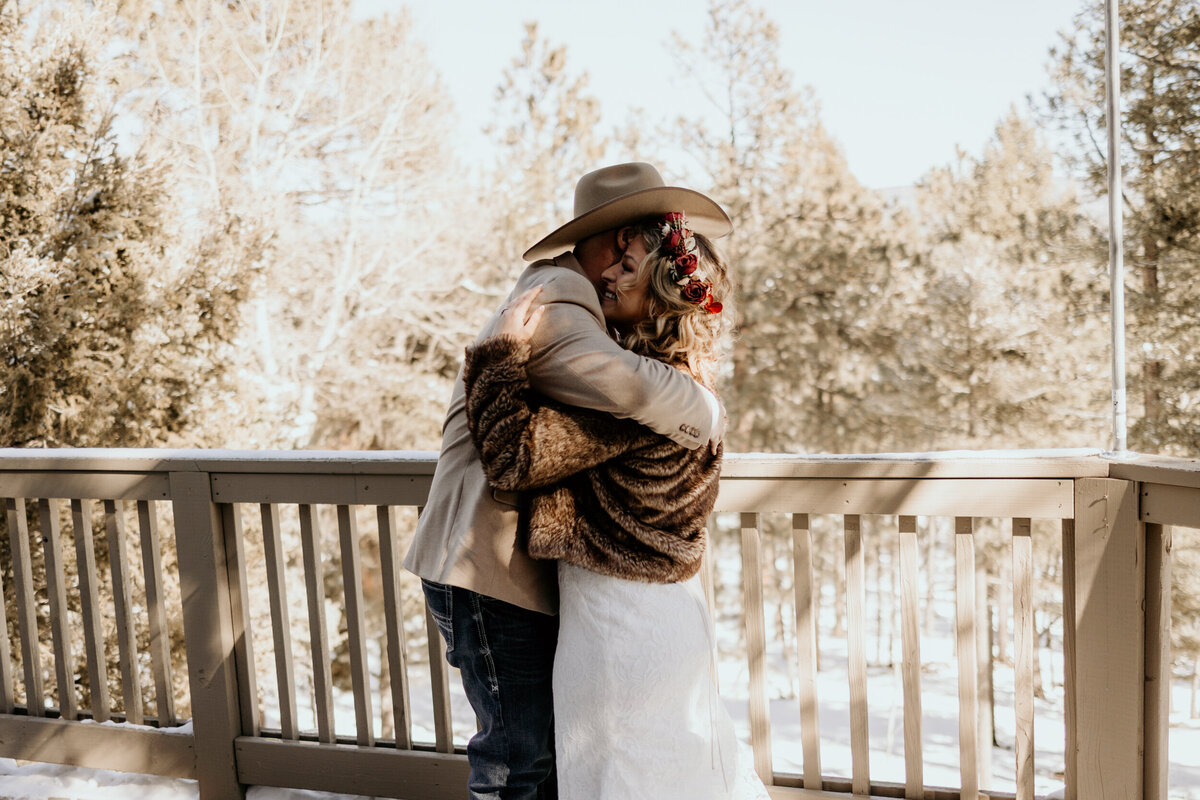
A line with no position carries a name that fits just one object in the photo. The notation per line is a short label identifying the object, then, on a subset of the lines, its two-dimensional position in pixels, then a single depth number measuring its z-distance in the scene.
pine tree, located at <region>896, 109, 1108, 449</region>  11.80
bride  1.52
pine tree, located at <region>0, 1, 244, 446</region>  6.65
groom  1.57
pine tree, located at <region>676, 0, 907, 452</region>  13.16
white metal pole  2.43
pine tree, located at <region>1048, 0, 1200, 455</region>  10.48
